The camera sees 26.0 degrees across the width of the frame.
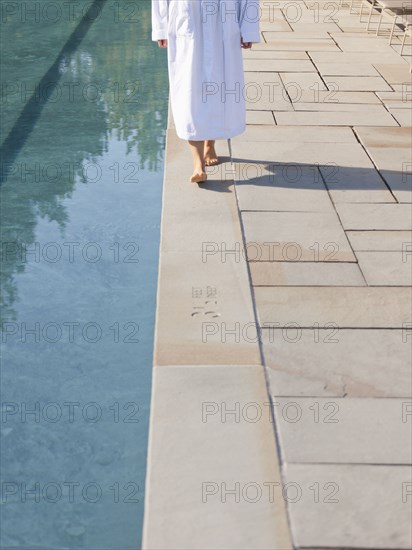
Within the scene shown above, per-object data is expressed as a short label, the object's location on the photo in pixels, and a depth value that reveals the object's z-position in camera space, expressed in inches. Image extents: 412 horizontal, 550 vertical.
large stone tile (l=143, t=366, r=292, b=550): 89.8
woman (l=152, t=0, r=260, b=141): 169.8
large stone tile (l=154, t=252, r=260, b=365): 122.0
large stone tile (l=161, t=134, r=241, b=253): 159.3
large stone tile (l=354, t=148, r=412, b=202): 185.2
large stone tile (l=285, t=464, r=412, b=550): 89.0
